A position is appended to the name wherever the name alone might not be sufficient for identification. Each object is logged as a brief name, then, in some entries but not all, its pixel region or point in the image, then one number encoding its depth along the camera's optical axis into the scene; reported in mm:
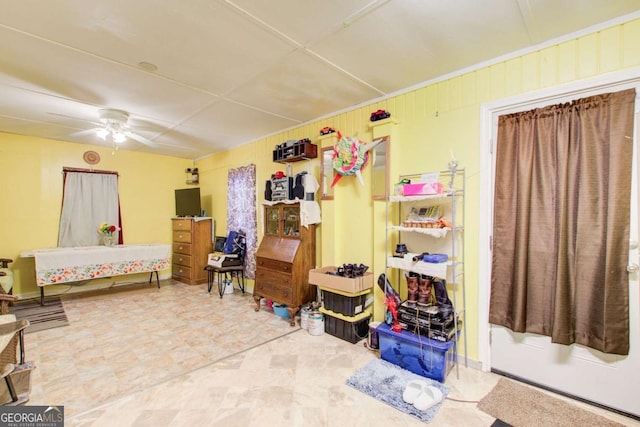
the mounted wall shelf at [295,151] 3621
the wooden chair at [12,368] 1664
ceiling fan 3363
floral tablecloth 3977
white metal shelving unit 2307
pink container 2365
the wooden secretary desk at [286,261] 3369
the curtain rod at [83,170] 4759
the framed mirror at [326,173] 3457
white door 1816
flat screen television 5309
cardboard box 2793
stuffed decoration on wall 3031
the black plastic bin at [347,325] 2896
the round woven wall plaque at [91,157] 4957
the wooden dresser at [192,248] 5199
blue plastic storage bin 2186
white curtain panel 4770
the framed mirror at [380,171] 2885
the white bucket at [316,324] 3080
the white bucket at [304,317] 3201
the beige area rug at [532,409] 1777
